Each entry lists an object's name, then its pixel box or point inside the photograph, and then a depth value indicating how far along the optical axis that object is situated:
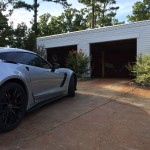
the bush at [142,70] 6.30
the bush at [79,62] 8.52
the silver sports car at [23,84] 2.78
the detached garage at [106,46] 7.70
